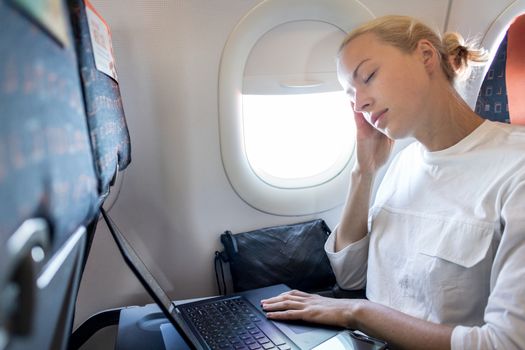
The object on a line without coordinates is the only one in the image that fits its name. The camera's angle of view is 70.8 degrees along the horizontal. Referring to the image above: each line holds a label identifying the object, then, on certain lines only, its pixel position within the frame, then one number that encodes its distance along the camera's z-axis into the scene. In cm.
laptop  84
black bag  133
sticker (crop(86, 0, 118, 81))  60
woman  80
